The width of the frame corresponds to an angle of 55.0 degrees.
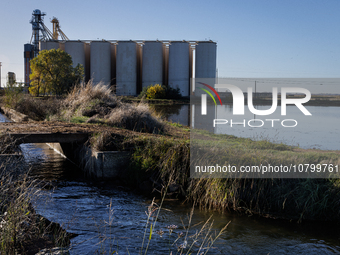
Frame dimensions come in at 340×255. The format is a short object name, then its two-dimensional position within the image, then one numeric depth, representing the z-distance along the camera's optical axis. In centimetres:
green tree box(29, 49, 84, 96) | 4541
